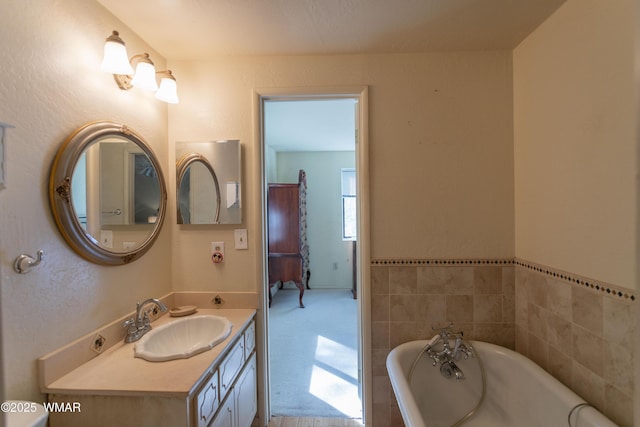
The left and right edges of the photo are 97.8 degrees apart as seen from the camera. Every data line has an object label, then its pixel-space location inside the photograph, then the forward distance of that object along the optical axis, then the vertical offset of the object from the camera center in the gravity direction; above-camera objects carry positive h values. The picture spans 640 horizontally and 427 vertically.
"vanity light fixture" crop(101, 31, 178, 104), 1.21 +0.68
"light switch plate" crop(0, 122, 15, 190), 0.90 +0.19
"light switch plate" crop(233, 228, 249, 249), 1.74 -0.15
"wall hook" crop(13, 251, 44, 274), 0.95 -0.16
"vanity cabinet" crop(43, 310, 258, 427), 1.00 -0.65
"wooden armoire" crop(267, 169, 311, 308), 3.75 -0.26
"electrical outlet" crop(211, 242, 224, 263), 1.74 -0.23
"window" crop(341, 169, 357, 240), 4.64 +0.15
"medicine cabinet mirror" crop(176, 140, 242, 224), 1.71 +0.20
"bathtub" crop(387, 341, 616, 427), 1.30 -0.92
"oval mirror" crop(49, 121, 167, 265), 1.10 +0.10
